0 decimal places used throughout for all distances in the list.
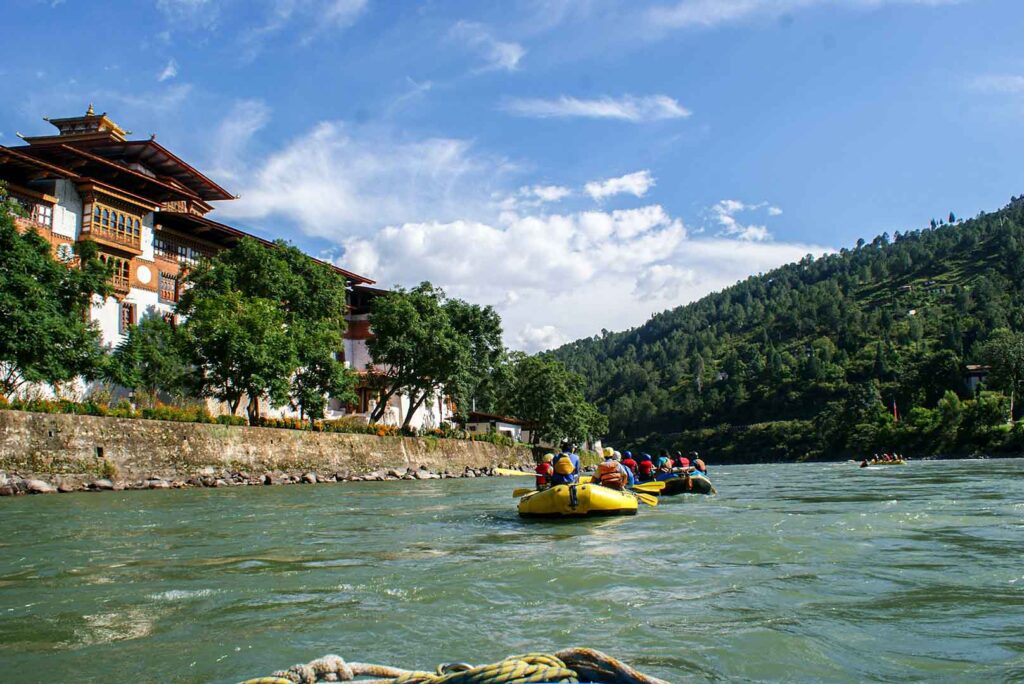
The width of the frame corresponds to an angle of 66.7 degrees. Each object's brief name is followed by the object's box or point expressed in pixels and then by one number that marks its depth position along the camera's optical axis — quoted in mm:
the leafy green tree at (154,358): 30781
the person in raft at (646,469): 25836
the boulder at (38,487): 21844
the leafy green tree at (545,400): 69812
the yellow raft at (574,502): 15391
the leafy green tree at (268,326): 32625
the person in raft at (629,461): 22745
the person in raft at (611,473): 17797
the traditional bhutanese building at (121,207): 32562
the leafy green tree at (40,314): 24672
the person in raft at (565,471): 16234
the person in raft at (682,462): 25844
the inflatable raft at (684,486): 23312
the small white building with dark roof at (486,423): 70125
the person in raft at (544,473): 20270
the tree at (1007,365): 81562
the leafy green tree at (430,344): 44781
